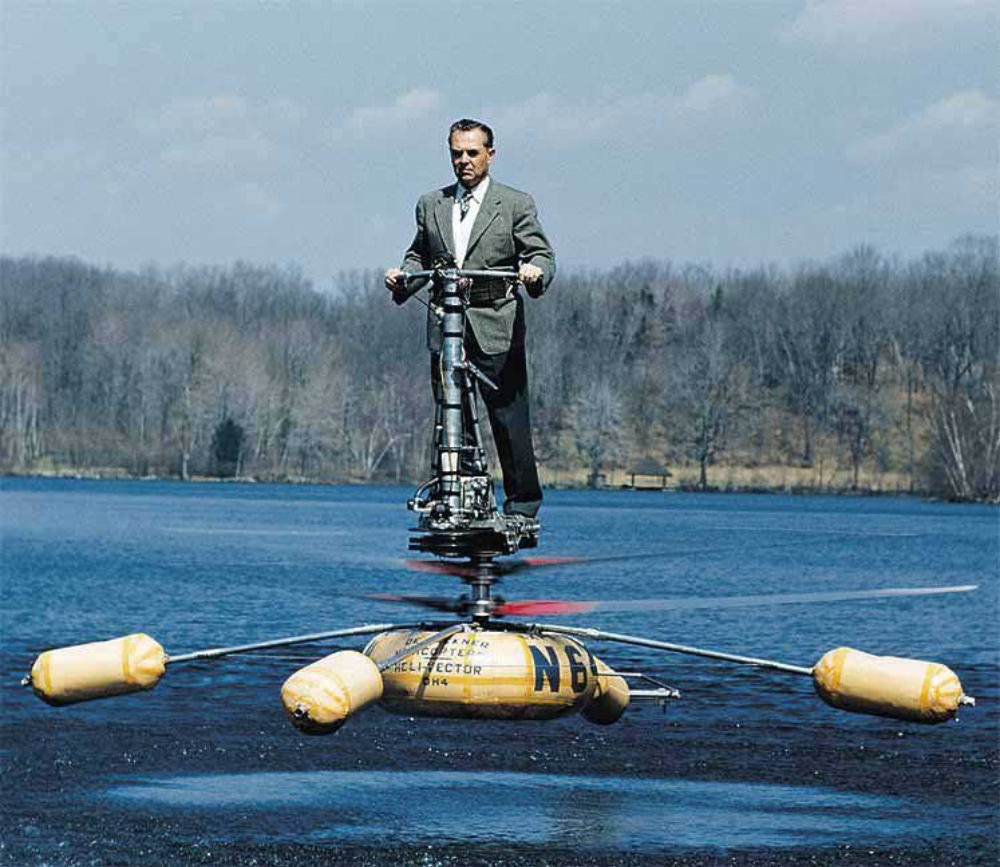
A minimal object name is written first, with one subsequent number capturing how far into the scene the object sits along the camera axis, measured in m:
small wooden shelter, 180.00
